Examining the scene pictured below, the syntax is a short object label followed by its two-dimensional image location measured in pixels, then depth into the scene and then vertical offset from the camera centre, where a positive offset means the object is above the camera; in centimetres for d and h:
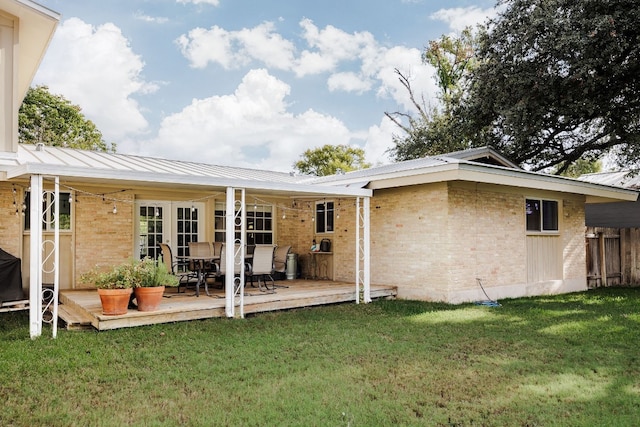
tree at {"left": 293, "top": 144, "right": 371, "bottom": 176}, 3019 +442
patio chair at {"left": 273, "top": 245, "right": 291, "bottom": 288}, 987 -65
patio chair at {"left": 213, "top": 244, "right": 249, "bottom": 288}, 872 -67
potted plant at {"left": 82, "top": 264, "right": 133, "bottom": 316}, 687 -87
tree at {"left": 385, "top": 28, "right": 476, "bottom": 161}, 2067 +743
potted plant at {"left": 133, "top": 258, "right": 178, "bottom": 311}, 721 -80
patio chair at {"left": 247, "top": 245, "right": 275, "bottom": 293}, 905 -63
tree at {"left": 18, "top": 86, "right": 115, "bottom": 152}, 2441 +571
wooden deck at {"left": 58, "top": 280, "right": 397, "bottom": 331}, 710 -128
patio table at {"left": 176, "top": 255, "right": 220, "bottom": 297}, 877 -71
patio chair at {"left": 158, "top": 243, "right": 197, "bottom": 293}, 882 -55
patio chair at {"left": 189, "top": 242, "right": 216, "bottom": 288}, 966 -51
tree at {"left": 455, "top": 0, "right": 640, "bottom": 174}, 1117 +378
